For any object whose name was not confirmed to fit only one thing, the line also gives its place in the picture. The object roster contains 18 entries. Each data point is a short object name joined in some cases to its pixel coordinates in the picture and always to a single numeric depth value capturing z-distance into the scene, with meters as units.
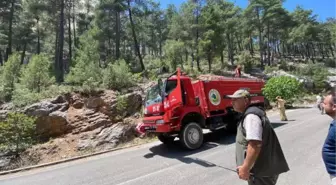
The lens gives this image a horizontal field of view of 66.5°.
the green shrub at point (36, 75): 15.21
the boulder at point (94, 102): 13.91
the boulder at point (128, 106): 13.89
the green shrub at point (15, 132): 10.02
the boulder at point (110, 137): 10.87
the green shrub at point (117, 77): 15.77
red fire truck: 7.99
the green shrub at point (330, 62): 57.88
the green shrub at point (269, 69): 40.44
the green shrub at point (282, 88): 20.50
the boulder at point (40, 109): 12.74
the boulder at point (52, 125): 12.58
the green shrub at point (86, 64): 16.59
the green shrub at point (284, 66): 47.22
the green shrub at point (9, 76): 15.02
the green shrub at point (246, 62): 40.97
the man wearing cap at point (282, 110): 12.92
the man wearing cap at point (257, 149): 2.49
